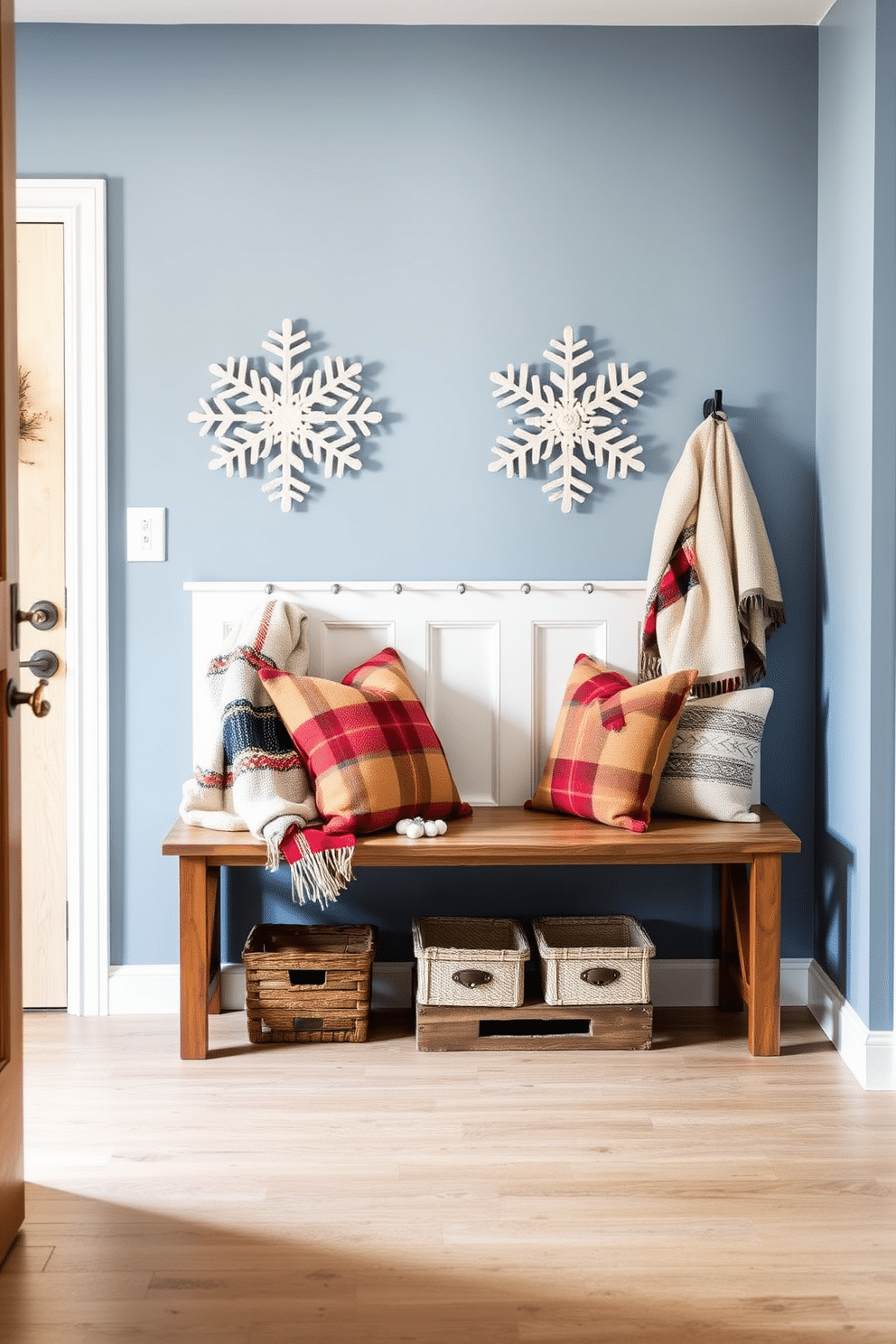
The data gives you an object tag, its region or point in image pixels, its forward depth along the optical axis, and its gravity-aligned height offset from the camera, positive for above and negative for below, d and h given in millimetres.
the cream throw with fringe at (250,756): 2705 -342
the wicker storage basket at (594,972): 2732 -827
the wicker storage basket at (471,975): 2725 -832
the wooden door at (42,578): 2957 +66
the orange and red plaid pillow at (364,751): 2711 -330
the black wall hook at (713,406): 2961 +492
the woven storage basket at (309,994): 2773 -893
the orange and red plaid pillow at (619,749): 2760 -326
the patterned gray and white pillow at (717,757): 2838 -351
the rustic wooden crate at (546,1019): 2760 -954
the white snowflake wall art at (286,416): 2980 +466
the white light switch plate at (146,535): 3002 +175
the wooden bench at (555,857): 2645 -549
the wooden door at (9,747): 1907 -230
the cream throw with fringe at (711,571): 2912 +89
